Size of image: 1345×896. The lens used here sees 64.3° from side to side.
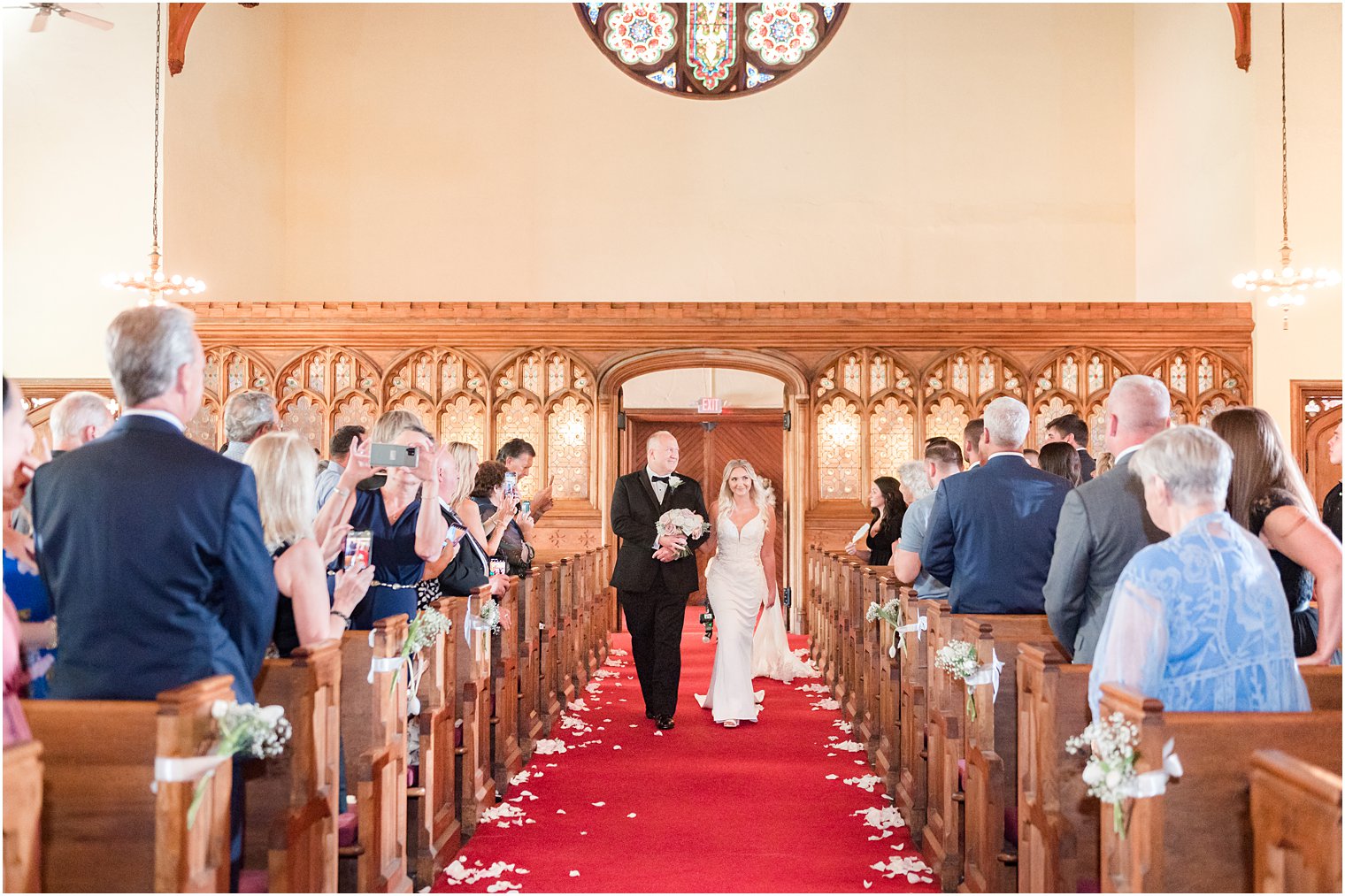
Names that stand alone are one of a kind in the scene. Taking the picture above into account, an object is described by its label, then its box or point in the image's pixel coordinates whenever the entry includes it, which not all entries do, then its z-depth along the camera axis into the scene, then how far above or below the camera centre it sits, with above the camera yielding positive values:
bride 6.54 -0.65
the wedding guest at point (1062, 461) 4.99 +0.08
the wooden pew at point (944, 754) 3.93 -1.06
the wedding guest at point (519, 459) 6.55 +0.11
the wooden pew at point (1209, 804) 2.29 -0.71
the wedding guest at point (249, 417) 4.15 +0.24
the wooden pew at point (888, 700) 5.23 -1.15
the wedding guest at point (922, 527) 4.88 -0.24
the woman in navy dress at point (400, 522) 3.78 -0.17
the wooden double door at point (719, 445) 14.81 +0.44
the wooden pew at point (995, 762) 3.54 -0.97
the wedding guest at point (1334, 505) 4.94 -0.14
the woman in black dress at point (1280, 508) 3.10 -0.09
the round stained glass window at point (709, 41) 14.27 +5.87
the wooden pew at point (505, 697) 5.22 -1.12
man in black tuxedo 6.42 -0.56
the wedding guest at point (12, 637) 2.12 -0.34
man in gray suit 3.15 -0.19
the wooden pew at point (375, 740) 3.36 -0.86
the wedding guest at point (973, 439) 5.17 +0.19
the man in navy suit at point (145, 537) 2.28 -0.13
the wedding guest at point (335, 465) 4.62 +0.05
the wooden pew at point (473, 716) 4.51 -1.04
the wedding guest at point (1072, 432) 5.88 +0.25
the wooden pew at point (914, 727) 4.52 -1.12
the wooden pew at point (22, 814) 1.92 -0.63
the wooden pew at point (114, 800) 2.15 -0.66
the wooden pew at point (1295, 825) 1.88 -0.65
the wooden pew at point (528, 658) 5.83 -1.02
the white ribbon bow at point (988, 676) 3.56 -0.66
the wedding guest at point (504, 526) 5.80 -0.28
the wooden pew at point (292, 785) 2.66 -0.79
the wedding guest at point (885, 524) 7.19 -0.31
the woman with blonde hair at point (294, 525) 2.88 -0.13
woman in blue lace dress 2.40 -0.32
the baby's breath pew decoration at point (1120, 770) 2.28 -0.63
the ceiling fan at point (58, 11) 9.40 +4.19
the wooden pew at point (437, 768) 3.92 -1.13
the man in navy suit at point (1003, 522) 4.04 -0.17
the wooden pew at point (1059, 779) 2.90 -0.84
